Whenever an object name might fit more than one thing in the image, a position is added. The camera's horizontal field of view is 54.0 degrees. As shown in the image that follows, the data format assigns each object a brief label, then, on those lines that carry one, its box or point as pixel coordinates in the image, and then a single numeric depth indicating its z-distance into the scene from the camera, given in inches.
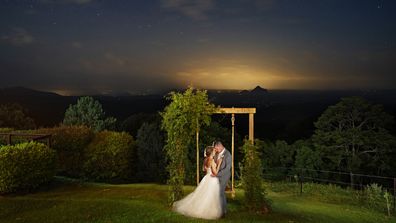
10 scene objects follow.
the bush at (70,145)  777.6
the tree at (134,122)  1491.1
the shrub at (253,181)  446.6
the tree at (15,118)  1263.5
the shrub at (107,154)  786.8
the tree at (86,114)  1207.6
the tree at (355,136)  1208.2
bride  406.0
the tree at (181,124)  462.3
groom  417.1
